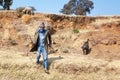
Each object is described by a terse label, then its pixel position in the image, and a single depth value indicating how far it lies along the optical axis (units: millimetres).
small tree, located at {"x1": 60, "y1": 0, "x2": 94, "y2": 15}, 21506
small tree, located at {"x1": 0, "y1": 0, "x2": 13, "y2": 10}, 15685
